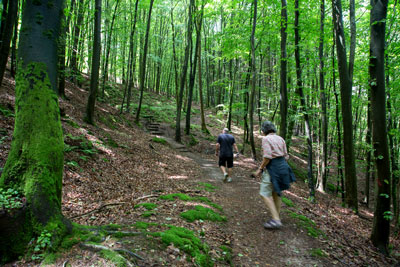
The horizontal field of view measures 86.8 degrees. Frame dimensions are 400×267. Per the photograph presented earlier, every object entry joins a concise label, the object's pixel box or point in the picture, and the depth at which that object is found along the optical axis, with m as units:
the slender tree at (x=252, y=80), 11.60
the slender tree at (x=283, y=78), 9.11
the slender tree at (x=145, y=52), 14.78
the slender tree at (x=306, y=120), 8.31
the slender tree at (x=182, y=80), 15.33
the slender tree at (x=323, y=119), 8.79
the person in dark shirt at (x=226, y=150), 8.22
